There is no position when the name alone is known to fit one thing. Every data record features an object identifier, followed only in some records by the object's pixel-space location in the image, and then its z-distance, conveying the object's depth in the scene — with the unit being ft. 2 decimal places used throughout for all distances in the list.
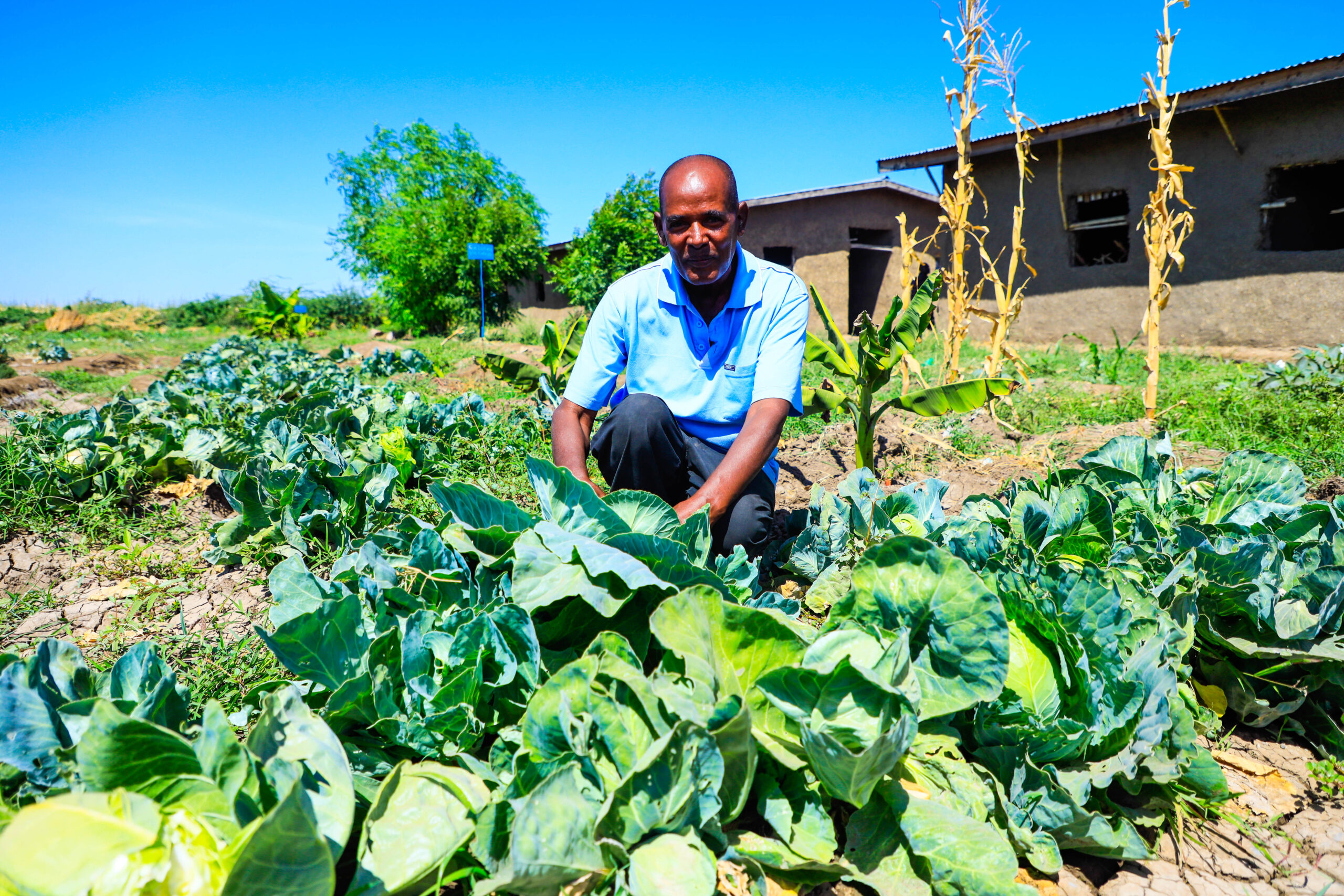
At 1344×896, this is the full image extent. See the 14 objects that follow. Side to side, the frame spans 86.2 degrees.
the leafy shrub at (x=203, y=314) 93.56
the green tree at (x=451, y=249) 63.72
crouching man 7.32
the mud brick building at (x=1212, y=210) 23.08
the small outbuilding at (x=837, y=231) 39.63
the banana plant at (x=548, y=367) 17.43
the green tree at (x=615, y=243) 46.96
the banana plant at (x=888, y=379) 10.38
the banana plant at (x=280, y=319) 49.11
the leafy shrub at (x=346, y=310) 103.76
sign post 31.61
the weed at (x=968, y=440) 14.44
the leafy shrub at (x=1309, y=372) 15.40
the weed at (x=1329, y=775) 4.98
